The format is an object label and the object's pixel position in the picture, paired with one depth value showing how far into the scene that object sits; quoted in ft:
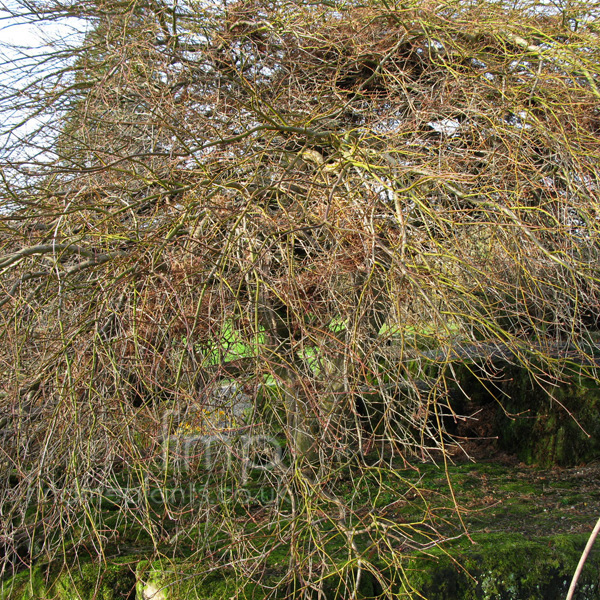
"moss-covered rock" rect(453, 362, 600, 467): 22.67
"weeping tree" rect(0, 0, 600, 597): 10.54
